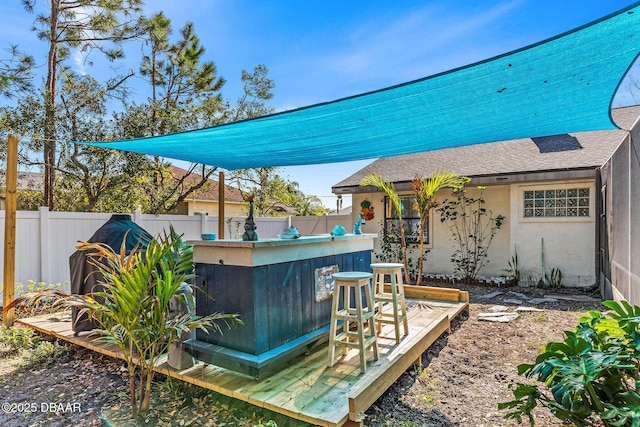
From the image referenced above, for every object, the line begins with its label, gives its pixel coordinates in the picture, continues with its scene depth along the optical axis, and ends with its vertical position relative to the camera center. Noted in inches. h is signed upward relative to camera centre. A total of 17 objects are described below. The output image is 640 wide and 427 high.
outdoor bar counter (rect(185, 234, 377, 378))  112.0 -28.6
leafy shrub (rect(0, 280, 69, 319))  188.6 -47.4
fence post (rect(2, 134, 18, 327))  170.7 -6.3
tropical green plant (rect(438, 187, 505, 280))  315.6 -15.2
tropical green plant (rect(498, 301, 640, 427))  66.6 -32.1
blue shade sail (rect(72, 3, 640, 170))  84.3 +33.4
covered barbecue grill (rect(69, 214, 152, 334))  150.1 -20.3
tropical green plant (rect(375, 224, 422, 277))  351.3 -36.6
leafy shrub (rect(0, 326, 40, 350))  158.1 -54.4
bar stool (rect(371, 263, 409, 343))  141.5 -35.5
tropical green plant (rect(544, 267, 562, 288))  280.4 -53.2
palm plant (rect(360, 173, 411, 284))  280.5 +15.8
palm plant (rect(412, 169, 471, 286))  263.1 +16.9
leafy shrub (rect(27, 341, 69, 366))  144.7 -57.0
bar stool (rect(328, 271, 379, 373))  118.0 -35.4
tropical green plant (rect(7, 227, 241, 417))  94.7 -24.6
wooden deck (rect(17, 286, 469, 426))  92.6 -51.4
